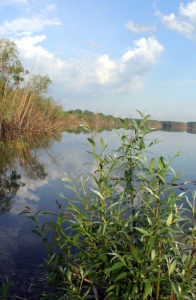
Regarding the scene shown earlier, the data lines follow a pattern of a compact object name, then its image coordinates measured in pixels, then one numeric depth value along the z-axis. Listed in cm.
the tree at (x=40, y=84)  3334
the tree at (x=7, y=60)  2577
